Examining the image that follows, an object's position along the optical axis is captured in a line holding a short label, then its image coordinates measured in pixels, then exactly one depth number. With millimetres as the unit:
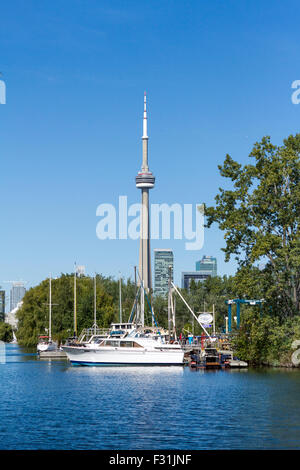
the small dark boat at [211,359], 78125
